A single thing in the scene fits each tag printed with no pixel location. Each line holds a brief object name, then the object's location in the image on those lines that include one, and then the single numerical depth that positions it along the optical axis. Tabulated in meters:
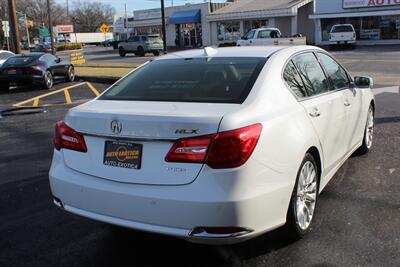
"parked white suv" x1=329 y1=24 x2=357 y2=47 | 34.81
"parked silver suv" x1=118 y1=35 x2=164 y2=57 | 40.38
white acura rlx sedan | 3.16
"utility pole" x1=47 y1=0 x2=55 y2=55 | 35.31
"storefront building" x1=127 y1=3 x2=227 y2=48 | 51.56
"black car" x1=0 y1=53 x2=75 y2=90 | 16.78
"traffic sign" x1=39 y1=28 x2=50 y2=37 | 77.60
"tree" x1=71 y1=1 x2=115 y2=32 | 132.00
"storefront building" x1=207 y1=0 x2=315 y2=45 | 43.38
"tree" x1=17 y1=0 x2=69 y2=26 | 117.00
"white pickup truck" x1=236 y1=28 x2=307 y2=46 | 29.53
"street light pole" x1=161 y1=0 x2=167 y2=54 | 23.17
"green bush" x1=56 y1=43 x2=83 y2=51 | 73.00
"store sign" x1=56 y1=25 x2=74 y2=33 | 98.69
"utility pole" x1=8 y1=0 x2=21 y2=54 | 25.81
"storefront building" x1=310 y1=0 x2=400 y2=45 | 38.72
